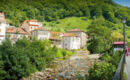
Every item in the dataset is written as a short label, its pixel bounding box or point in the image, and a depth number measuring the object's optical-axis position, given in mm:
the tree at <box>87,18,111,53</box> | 42503
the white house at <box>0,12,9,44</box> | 44781
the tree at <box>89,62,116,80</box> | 12055
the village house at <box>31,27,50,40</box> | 57750
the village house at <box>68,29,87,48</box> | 73806
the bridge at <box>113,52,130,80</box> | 3176
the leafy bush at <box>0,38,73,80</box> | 20147
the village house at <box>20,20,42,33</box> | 63331
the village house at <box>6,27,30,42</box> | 49619
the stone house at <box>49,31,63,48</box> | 61344
